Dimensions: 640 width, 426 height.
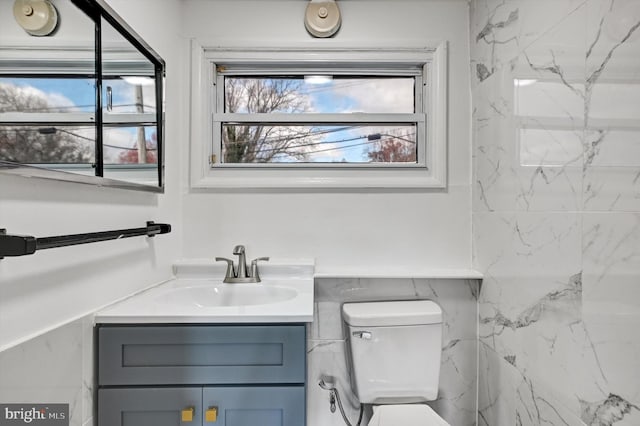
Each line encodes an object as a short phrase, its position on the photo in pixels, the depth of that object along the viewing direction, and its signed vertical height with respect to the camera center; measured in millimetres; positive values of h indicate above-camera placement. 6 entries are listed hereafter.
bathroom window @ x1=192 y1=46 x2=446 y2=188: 1766 +450
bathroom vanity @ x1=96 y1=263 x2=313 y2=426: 1104 -479
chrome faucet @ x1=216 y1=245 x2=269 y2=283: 1594 -266
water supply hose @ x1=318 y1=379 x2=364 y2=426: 1611 -840
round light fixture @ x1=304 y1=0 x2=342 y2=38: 1726 +923
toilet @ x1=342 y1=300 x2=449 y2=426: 1504 -595
